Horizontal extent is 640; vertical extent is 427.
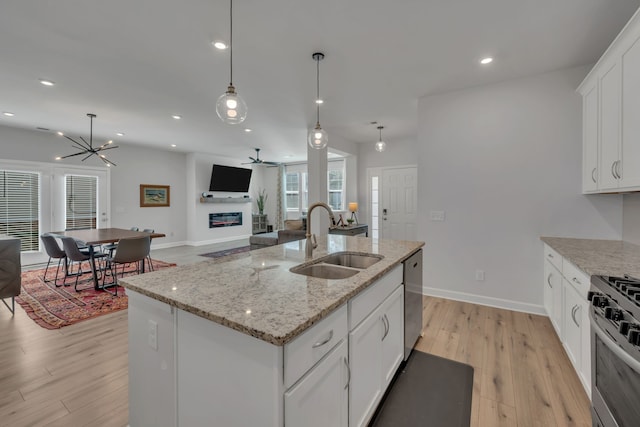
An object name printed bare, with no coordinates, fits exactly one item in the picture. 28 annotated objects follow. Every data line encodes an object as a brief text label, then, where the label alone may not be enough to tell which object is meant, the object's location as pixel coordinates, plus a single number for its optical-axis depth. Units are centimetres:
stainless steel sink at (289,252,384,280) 175
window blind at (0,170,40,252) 514
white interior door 619
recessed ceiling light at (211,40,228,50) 241
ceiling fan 746
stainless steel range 96
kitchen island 91
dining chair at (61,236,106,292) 394
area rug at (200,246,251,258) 666
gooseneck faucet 202
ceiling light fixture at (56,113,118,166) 448
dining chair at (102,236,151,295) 381
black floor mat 166
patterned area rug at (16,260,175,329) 308
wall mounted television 829
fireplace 853
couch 526
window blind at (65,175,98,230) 597
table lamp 632
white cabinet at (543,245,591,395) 167
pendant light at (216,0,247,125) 195
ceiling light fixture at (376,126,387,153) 508
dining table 386
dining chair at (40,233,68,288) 425
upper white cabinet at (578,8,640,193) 176
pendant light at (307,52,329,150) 296
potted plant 1008
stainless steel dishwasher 209
